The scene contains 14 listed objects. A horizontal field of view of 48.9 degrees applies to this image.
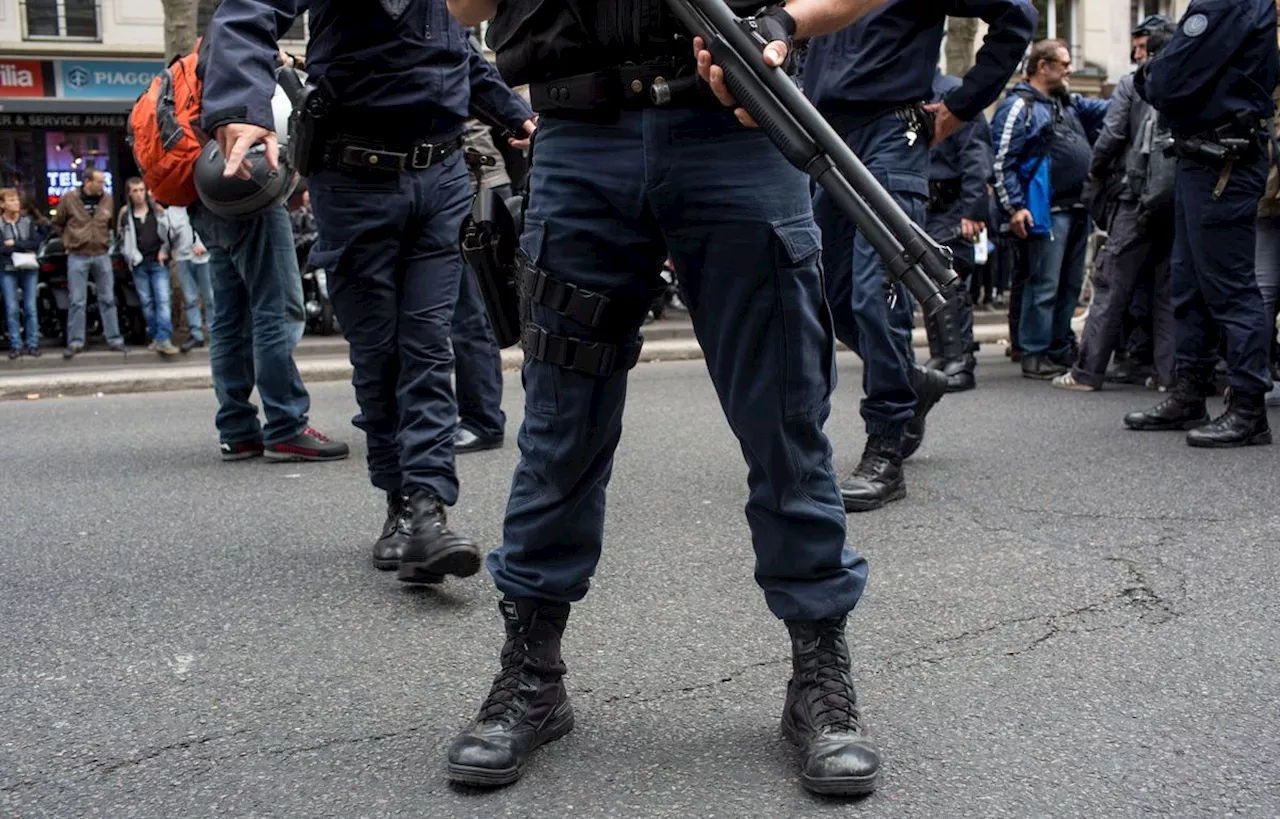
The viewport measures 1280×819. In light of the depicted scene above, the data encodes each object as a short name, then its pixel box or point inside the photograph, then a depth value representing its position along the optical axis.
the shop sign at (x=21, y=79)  21.03
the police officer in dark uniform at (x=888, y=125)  4.72
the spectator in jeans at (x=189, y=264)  13.70
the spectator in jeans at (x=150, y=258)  14.69
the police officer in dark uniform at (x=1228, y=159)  5.75
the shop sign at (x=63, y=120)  20.38
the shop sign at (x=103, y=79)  21.31
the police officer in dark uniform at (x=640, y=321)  2.47
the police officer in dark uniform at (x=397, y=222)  3.89
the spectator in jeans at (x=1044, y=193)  9.05
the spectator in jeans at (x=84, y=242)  14.38
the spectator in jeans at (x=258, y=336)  5.99
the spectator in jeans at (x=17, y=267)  14.27
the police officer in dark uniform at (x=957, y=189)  8.35
